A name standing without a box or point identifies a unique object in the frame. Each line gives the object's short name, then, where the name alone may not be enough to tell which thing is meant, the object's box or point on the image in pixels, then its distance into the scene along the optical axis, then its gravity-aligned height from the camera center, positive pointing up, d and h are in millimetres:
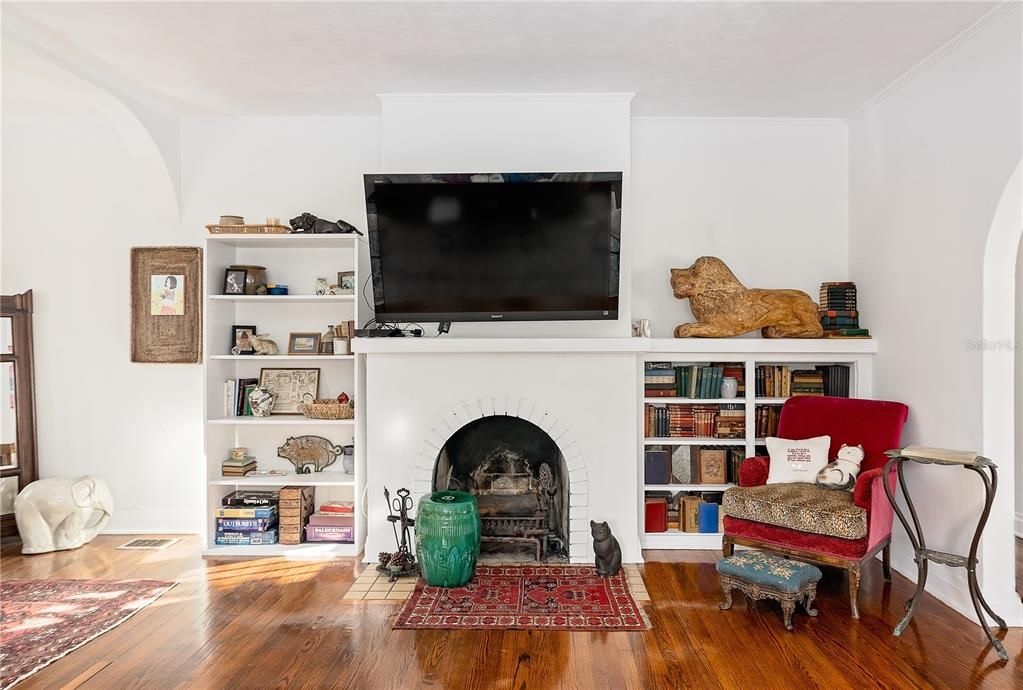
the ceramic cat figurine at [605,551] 3734 -1146
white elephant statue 4137 -1048
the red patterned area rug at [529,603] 3107 -1279
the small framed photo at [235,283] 4195 +329
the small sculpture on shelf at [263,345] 4184 -49
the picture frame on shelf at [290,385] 4398 -302
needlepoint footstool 3057 -1087
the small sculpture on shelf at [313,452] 4426 -729
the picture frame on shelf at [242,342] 4238 -28
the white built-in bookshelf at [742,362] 4125 -158
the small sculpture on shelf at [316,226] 4059 +652
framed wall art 4488 +209
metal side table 2902 -818
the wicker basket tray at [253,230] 4027 +623
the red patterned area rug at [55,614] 2814 -1283
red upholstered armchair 3250 -814
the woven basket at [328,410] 4102 -430
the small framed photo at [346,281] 4313 +351
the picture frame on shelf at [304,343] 4395 -36
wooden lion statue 4215 +183
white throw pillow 3727 -669
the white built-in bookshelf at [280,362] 4109 -157
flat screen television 3793 +504
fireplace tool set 3743 -1169
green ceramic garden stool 3559 -1050
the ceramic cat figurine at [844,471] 3557 -688
